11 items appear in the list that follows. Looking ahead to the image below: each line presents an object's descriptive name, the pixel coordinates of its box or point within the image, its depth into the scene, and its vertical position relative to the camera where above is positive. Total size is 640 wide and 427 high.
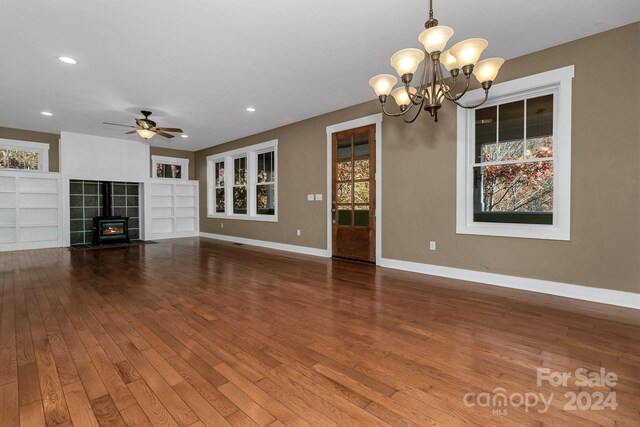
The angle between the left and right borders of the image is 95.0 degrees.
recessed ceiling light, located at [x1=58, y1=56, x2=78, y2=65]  3.40 +1.76
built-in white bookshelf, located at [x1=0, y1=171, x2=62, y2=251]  6.32 -0.04
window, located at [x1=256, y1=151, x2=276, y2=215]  7.03 +0.57
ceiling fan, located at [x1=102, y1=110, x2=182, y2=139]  5.14 +1.43
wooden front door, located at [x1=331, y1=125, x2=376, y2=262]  4.88 +0.25
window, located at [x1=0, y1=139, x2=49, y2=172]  6.45 +1.21
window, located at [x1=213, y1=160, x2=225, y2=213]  8.59 +0.62
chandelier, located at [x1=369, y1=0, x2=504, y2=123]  2.04 +1.12
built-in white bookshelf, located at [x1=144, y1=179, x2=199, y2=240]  8.21 -0.02
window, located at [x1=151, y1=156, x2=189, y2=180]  8.52 +1.24
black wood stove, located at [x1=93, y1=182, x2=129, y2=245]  7.04 -0.42
